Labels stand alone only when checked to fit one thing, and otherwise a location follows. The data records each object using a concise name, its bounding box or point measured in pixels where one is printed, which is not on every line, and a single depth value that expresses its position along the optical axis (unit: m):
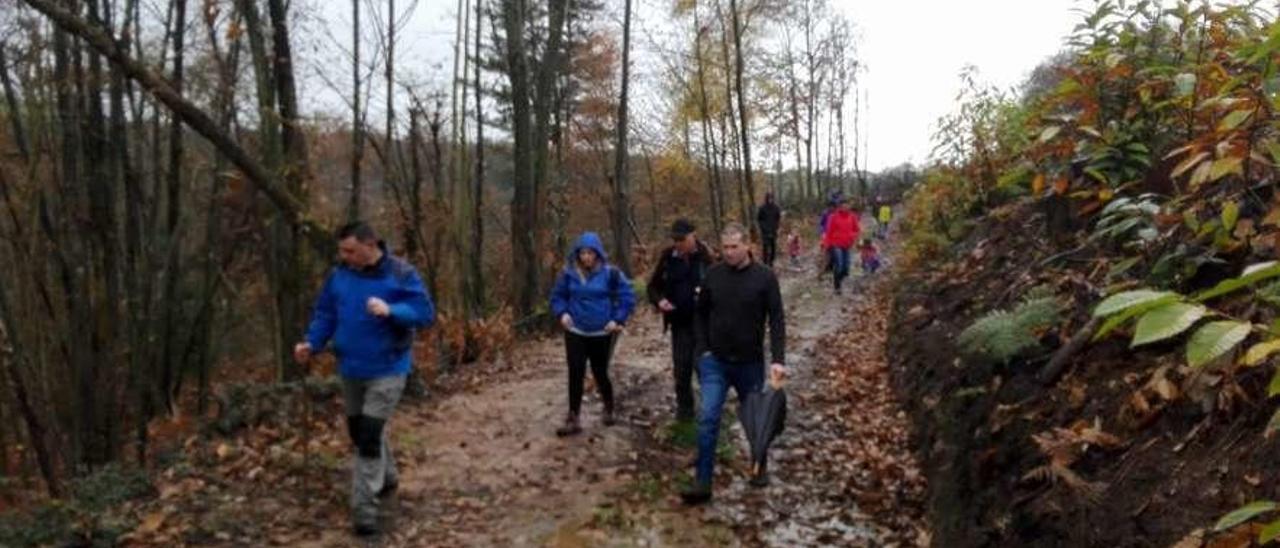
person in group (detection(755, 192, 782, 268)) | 22.91
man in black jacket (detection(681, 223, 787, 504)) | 6.93
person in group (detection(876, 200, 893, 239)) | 33.72
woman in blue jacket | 8.38
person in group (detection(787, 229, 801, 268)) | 27.53
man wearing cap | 8.41
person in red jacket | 18.83
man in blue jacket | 6.44
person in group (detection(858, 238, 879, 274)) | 22.70
